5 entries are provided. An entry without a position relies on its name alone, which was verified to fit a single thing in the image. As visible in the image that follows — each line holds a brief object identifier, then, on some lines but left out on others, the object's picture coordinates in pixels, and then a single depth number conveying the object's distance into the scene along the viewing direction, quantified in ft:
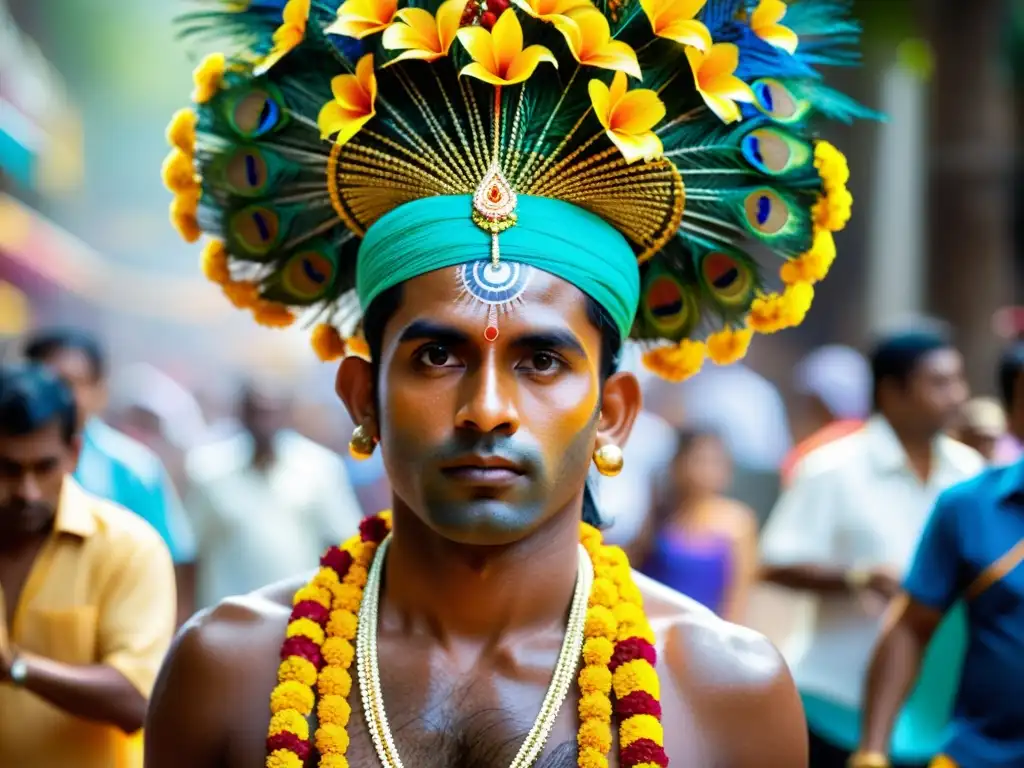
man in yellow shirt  13.93
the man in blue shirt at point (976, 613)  14.24
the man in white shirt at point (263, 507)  24.67
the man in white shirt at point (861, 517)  20.71
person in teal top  19.99
